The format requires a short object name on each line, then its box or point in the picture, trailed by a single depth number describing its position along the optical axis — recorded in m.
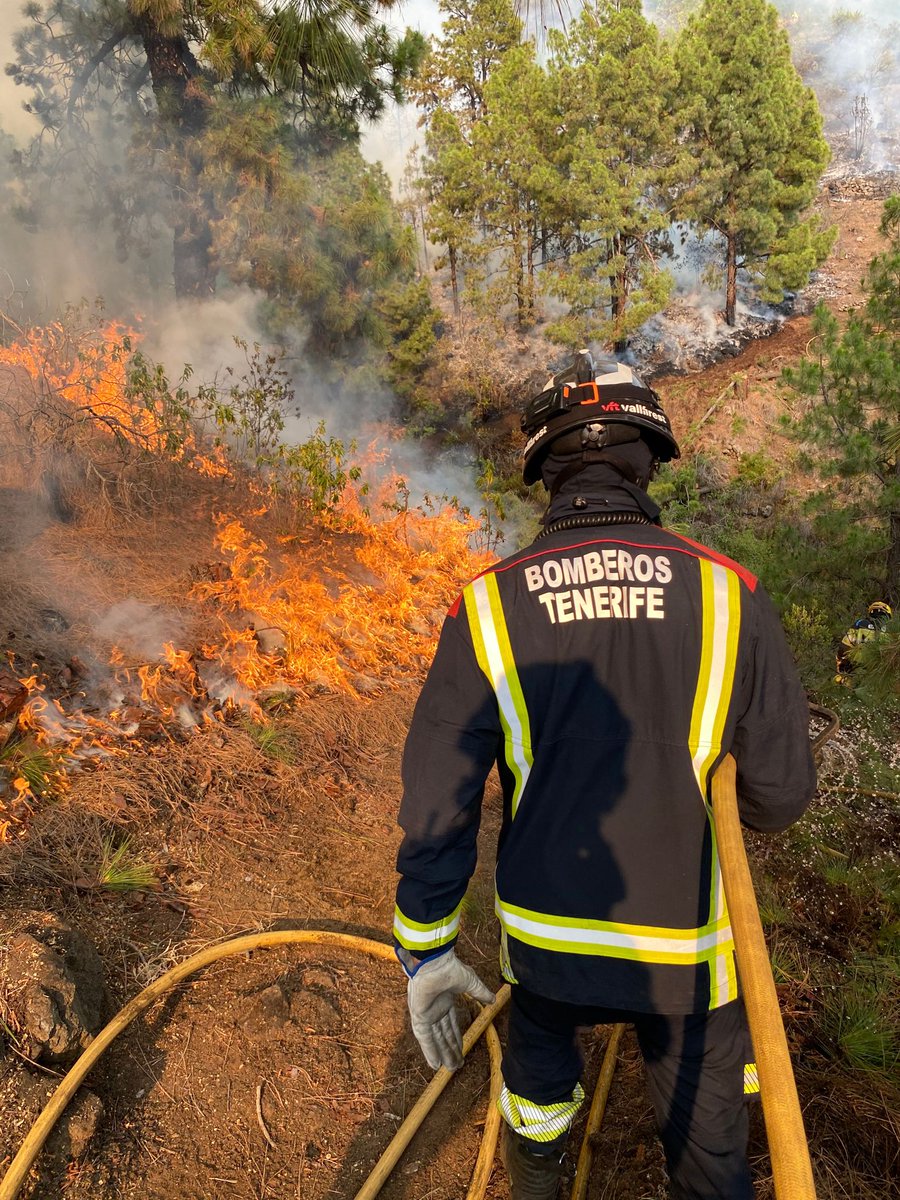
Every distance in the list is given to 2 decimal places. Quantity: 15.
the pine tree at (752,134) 16.53
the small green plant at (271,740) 4.70
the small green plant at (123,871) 3.52
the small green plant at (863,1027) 2.58
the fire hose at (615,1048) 1.28
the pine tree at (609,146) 15.27
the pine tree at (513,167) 15.68
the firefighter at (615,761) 1.57
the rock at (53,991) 2.55
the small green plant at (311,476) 8.20
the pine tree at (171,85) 9.90
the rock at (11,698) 4.28
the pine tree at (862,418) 6.35
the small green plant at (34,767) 4.01
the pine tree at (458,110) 16.16
